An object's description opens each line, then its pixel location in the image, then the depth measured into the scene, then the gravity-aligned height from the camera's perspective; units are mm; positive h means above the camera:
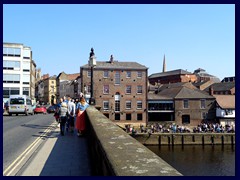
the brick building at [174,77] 114938 +10627
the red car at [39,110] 33406 -1002
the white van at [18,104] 25391 -228
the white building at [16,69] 55116 +6484
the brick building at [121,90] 54000 +2252
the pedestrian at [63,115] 11052 -551
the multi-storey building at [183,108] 56062 -1266
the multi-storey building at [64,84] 92438 +6414
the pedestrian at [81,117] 10281 -562
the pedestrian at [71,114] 11867 -521
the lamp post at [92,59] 15874 +2397
